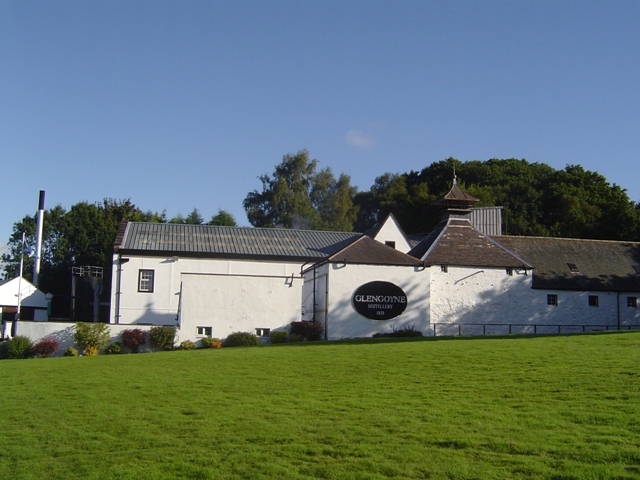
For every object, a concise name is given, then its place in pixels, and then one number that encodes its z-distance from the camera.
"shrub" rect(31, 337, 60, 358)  33.78
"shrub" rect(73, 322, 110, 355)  34.22
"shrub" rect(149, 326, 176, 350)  34.94
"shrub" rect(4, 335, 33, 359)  33.03
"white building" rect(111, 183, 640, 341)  37.53
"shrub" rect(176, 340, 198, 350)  34.49
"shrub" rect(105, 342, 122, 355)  34.28
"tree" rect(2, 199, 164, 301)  74.12
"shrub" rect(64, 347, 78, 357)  33.34
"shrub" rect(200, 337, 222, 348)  34.77
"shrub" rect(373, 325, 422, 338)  36.25
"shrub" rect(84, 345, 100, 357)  33.47
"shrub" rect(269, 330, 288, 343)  36.16
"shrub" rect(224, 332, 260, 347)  35.50
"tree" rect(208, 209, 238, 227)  79.44
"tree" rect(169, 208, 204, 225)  78.31
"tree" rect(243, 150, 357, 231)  74.81
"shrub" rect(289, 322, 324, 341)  36.66
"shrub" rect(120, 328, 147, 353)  34.59
